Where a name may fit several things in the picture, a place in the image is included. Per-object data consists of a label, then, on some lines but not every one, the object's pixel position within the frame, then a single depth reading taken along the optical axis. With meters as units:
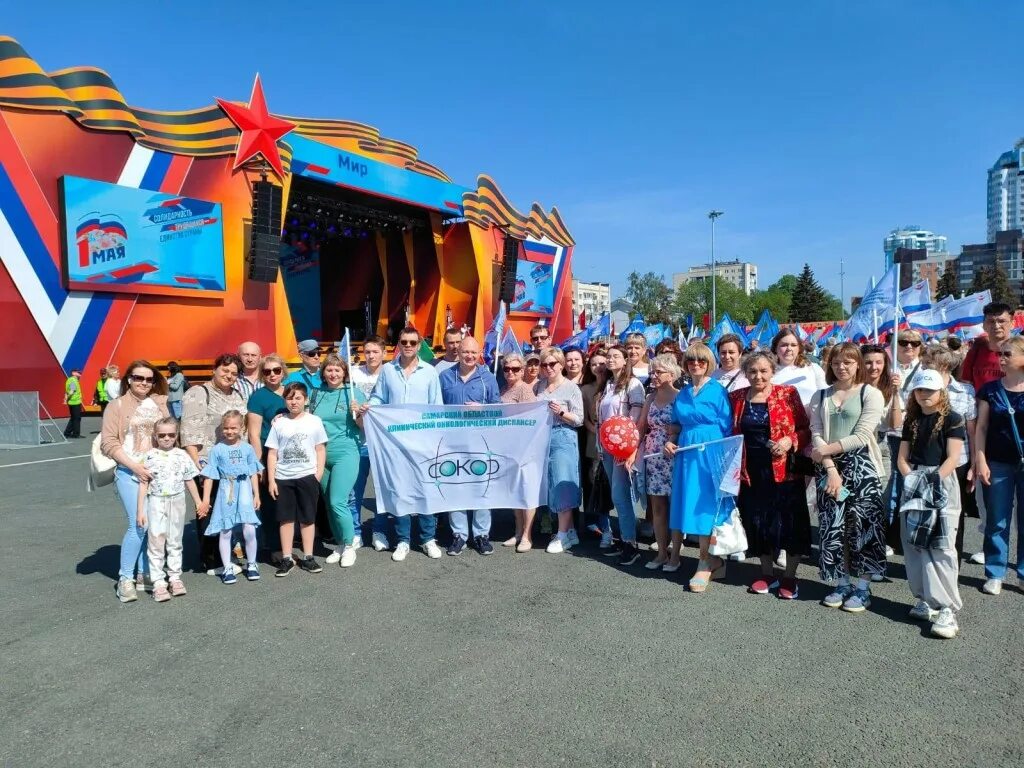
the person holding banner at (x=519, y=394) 6.01
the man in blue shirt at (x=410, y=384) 5.92
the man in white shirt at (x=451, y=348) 6.91
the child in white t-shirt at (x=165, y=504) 4.82
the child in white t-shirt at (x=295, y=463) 5.31
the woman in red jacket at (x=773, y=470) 4.65
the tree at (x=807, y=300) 71.88
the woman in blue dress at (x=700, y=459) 4.82
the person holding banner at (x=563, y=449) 5.92
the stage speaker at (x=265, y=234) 19.80
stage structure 15.96
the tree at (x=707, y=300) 93.04
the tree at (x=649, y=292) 93.00
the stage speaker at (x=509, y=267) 29.75
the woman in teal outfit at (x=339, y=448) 5.61
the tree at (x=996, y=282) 63.03
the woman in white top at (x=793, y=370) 5.78
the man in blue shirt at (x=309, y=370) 5.83
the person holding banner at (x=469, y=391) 5.92
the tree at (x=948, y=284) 67.88
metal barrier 13.83
